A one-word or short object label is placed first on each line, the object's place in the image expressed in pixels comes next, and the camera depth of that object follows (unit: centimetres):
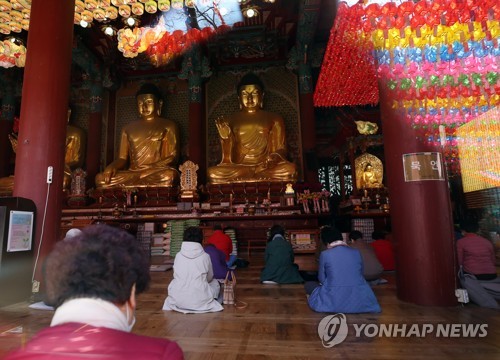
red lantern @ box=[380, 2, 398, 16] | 359
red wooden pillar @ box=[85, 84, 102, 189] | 921
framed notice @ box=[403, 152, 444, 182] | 313
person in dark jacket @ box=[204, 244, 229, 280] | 355
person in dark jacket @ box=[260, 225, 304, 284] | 395
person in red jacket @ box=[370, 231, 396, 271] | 457
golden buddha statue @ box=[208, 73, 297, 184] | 848
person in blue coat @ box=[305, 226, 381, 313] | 269
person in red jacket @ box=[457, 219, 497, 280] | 304
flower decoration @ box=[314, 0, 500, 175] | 341
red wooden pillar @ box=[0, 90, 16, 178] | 968
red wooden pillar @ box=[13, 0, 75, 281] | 357
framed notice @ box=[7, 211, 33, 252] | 317
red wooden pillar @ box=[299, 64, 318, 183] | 847
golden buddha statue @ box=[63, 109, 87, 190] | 990
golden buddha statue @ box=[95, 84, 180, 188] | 920
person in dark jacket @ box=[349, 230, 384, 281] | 377
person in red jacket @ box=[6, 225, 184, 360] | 64
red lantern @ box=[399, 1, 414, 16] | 349
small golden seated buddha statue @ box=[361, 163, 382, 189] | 1015
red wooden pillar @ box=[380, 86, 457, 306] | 299
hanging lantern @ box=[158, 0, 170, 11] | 522
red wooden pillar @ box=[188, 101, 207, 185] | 893
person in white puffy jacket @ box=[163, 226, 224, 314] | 280
